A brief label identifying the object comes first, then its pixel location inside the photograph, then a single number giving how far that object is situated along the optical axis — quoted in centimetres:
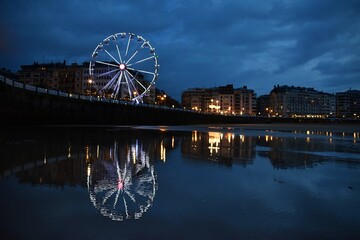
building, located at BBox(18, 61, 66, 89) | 14750
